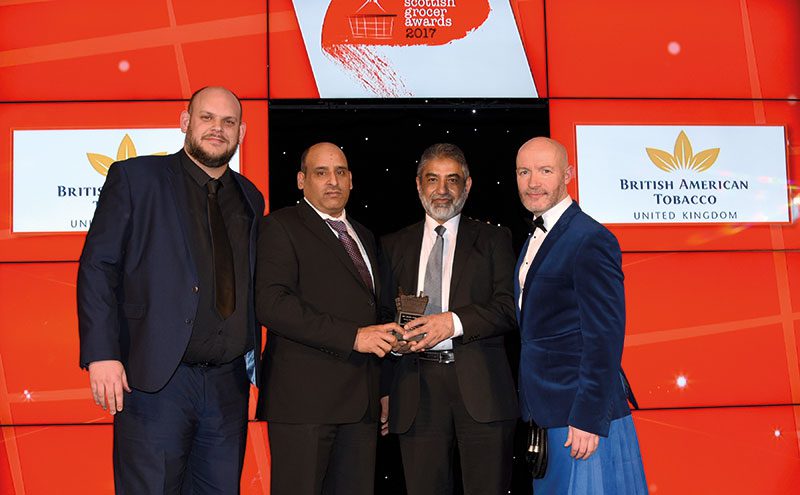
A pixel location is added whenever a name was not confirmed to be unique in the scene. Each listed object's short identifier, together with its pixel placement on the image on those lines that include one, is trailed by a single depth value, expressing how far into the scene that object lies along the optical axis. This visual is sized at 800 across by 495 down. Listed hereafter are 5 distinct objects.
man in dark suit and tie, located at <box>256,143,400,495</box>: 2.73
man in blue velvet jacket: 2.34
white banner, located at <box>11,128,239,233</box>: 4.11
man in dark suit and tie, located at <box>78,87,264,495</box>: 2.39
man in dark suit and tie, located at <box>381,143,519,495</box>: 2.88
